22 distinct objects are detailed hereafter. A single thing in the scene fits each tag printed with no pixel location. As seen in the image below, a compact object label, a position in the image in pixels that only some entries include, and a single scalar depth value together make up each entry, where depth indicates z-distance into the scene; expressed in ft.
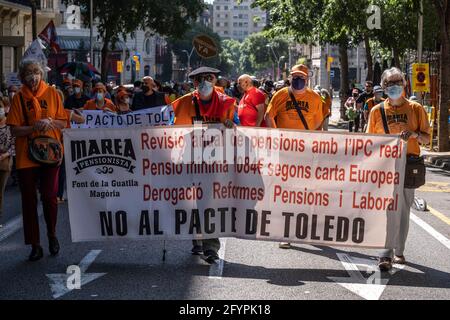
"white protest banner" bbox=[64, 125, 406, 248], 27.58
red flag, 82.07
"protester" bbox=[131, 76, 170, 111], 46.34
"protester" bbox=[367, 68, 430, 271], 28.45
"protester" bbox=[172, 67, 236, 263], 29.19
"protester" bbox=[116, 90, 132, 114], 47.26
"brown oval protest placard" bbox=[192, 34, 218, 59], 68.49
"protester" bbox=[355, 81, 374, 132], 89.44
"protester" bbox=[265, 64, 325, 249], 33.11
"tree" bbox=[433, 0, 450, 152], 78.23
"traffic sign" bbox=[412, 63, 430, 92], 85.81
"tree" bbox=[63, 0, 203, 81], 130.41
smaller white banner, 39.55
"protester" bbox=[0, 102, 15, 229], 38.14
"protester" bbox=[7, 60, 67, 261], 29.25
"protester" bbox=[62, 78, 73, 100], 58.61
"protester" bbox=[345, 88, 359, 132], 102.07
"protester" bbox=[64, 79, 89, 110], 49.42
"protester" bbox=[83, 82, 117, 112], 44.88
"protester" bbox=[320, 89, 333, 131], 69.06
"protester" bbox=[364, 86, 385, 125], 65.41
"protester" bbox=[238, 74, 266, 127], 40.57
